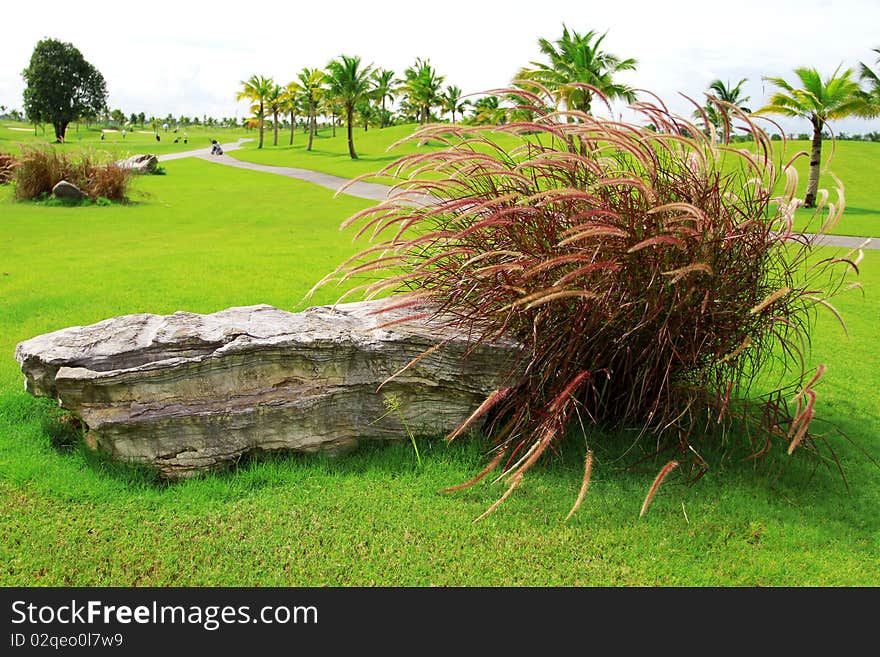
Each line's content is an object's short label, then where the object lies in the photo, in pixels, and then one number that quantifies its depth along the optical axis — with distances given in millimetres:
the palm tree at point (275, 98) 67250
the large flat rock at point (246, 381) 3699
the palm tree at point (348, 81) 45094
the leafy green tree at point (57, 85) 63594
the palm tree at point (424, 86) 55938
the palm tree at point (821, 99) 24203
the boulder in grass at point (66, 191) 19125
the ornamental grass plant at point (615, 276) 3602
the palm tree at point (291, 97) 64375
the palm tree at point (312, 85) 60500
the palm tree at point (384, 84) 48938
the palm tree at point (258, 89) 67250
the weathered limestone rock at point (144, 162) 33688
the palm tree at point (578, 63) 29938
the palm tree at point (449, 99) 57062
